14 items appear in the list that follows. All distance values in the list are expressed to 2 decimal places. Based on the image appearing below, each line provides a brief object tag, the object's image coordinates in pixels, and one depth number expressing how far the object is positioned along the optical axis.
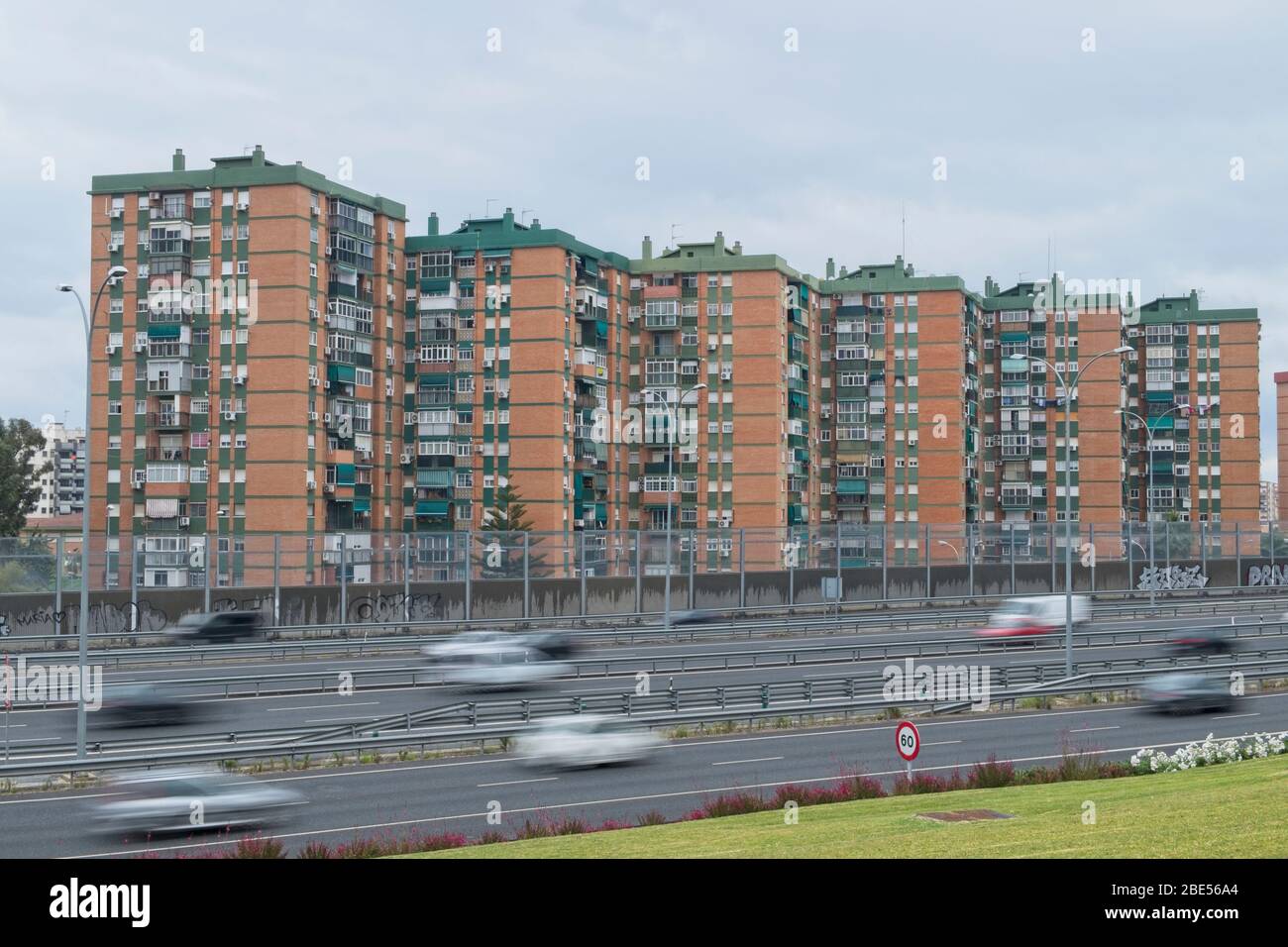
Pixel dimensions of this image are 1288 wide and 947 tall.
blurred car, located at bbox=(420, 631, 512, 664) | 39.69
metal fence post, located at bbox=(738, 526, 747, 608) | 57.94
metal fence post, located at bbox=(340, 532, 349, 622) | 49.94
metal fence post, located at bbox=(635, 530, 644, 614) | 55.91
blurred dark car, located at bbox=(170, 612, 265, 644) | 45.84
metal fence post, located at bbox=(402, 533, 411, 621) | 51.22
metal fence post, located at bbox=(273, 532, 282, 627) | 47.94
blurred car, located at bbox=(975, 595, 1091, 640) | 49.78
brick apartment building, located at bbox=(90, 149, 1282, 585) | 80.25
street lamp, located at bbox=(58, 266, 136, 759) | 27.09
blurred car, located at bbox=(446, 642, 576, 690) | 38.75
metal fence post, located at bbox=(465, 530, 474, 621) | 52.09
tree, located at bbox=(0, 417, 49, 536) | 107.56
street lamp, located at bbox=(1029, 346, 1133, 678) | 37.62
